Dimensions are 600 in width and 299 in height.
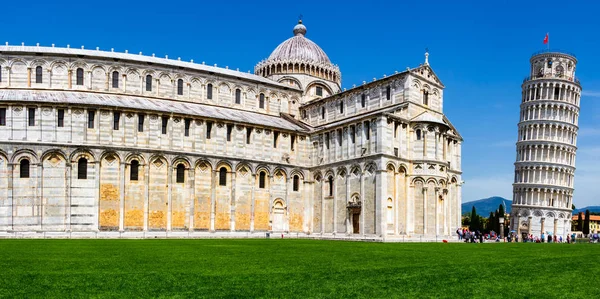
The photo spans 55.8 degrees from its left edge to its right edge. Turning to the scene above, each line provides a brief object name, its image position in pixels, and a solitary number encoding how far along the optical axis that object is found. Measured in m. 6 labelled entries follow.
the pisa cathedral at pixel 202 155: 44.53
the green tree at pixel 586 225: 107.94
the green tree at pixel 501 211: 91.22
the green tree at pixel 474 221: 98.38
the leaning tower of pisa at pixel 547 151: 91.56
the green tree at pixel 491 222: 102.00
